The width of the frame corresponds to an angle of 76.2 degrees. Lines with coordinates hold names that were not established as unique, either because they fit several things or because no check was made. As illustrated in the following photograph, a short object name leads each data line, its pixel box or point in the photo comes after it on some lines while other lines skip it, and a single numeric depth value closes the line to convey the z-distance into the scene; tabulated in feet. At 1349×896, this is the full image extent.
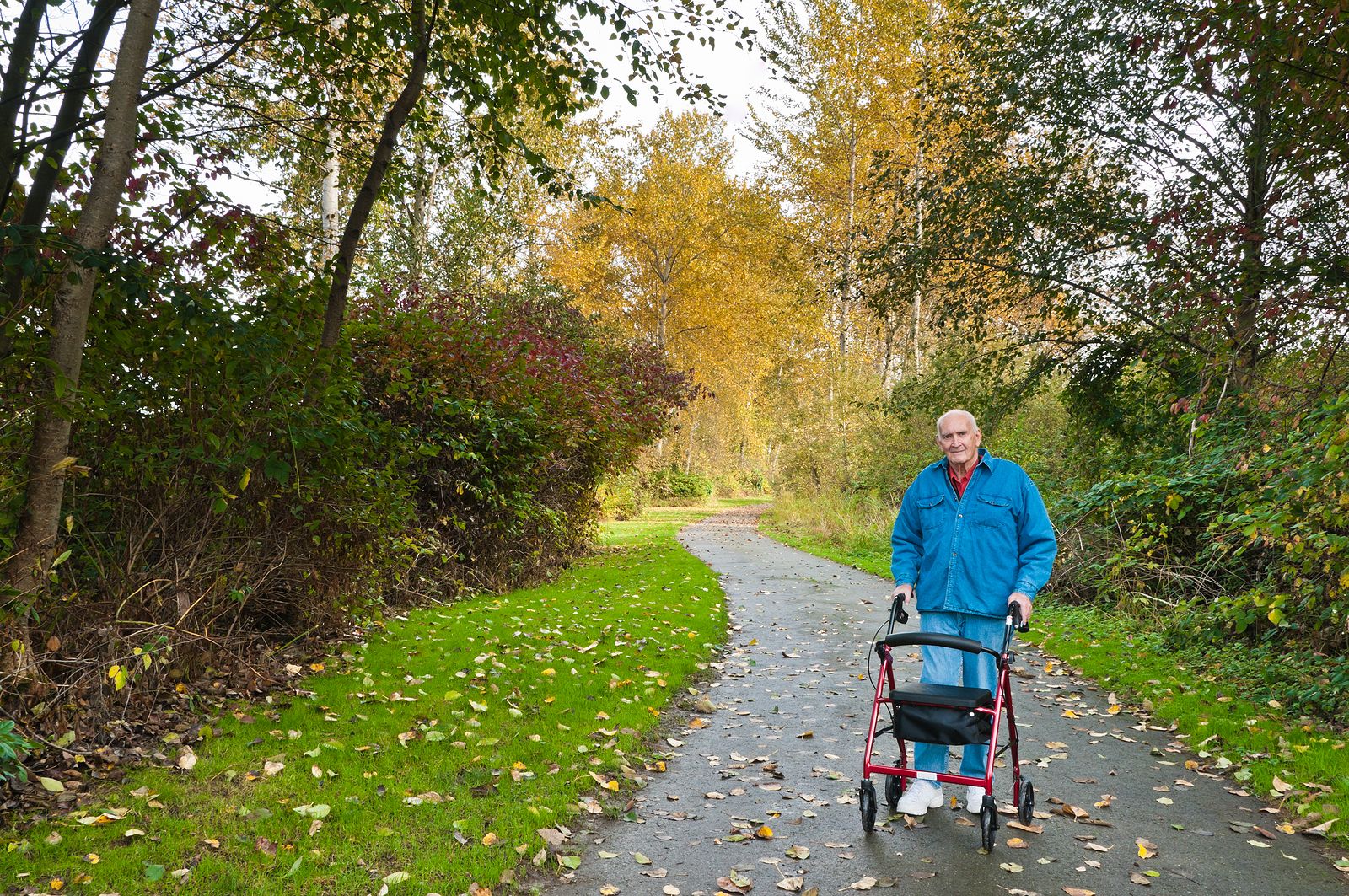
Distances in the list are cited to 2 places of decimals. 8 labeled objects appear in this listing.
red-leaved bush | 30.76
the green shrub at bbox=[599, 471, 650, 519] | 88.38
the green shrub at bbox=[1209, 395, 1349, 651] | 19.07
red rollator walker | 13.89
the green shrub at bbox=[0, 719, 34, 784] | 11.01
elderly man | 15.02
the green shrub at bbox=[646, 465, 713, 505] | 134.00
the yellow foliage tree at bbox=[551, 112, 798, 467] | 99.35
